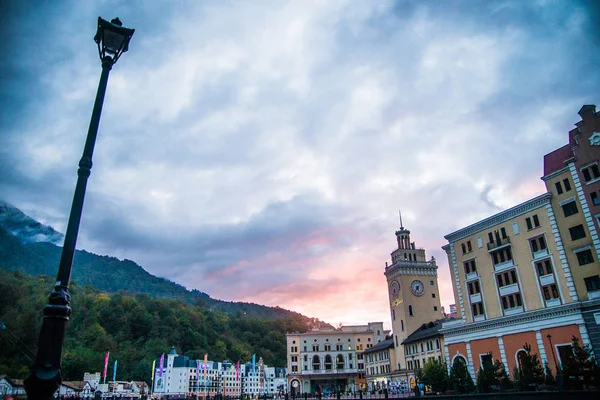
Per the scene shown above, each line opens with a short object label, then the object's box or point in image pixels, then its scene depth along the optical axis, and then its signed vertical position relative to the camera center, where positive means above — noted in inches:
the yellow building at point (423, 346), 2357.3 +135.4
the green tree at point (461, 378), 1611.7 -34.8
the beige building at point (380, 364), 3014.0 +54.1
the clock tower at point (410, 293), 2913.4 +518.9
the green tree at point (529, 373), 1360.7 -22.6
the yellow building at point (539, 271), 1477.6 +348.3
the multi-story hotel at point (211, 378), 5078.7 -0.4
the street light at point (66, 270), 257.9 +73.9
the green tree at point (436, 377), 1766.7 -29.5
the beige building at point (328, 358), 3914.9 +138.5
